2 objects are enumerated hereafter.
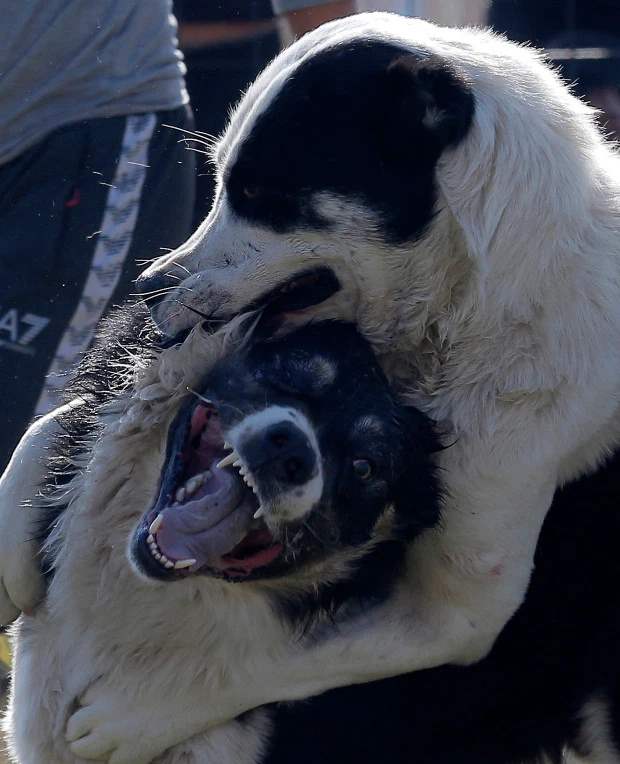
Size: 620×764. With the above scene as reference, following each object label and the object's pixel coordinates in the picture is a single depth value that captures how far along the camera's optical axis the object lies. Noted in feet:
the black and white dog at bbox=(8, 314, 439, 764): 15.43
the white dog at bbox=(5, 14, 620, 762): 16.42
